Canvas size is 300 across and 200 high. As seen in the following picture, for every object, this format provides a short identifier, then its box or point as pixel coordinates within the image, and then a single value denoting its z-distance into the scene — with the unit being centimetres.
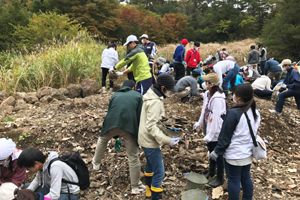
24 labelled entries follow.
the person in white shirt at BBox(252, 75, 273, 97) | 698
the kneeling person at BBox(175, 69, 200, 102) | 575
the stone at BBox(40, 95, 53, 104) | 553
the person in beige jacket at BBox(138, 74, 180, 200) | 240
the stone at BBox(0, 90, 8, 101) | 561
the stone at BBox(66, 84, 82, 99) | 616
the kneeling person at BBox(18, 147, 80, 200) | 202
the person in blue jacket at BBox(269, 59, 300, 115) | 541
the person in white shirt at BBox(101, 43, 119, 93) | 611
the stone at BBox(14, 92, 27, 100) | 565
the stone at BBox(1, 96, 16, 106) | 530
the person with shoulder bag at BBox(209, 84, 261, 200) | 227
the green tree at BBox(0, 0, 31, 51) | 1367
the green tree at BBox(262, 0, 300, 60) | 1587
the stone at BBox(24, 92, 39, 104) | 560
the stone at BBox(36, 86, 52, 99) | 575
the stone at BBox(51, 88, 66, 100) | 564
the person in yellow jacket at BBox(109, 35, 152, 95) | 435
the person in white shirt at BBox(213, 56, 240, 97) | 580
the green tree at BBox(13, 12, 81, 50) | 1152
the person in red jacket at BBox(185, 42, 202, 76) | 751
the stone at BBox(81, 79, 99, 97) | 625
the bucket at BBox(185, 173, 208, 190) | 289
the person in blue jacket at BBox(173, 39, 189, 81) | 724
